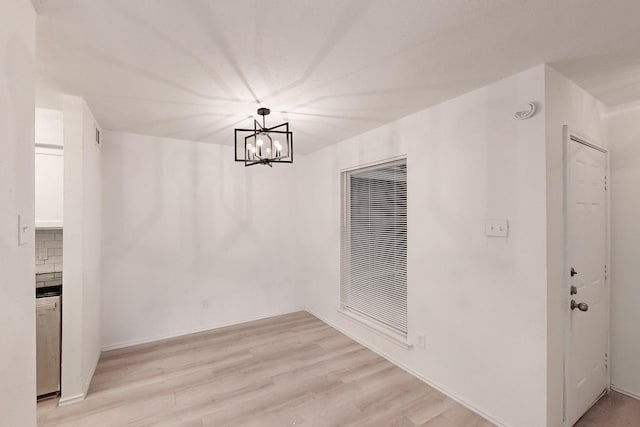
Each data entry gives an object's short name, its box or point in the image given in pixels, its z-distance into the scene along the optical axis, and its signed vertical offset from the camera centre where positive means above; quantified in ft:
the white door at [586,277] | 6.84 -1.62
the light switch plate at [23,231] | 4.29 -0.25
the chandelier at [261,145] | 7.65 +1.90
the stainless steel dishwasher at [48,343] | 7.98 -3.58
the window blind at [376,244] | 10.24 -1.19
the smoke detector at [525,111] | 6.40 +2.31
